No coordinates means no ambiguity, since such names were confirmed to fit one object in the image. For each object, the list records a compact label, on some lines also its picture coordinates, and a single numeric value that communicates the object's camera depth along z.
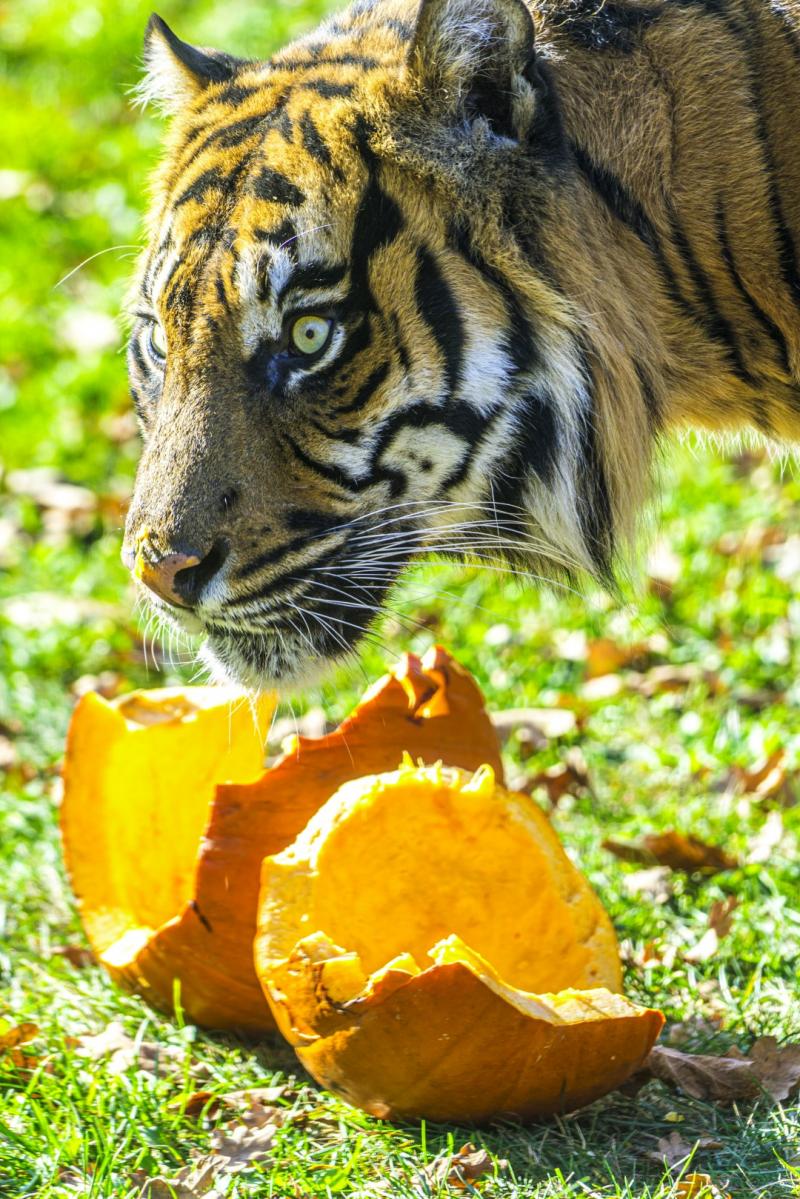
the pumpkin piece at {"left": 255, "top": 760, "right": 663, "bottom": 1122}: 5.53
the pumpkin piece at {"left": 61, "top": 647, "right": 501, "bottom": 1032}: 6.62
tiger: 6.44
